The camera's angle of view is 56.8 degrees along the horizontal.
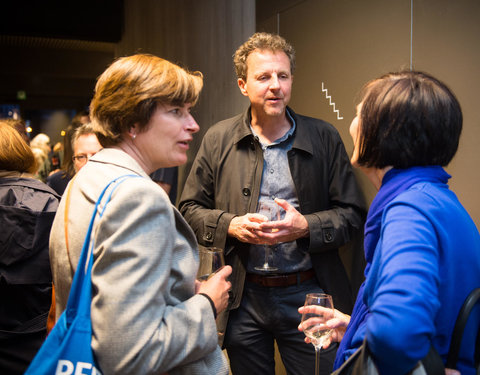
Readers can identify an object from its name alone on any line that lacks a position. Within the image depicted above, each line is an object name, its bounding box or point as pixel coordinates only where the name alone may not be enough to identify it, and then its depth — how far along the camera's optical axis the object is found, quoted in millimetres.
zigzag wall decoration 2596
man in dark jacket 2238
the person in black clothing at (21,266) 2152
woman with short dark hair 957
